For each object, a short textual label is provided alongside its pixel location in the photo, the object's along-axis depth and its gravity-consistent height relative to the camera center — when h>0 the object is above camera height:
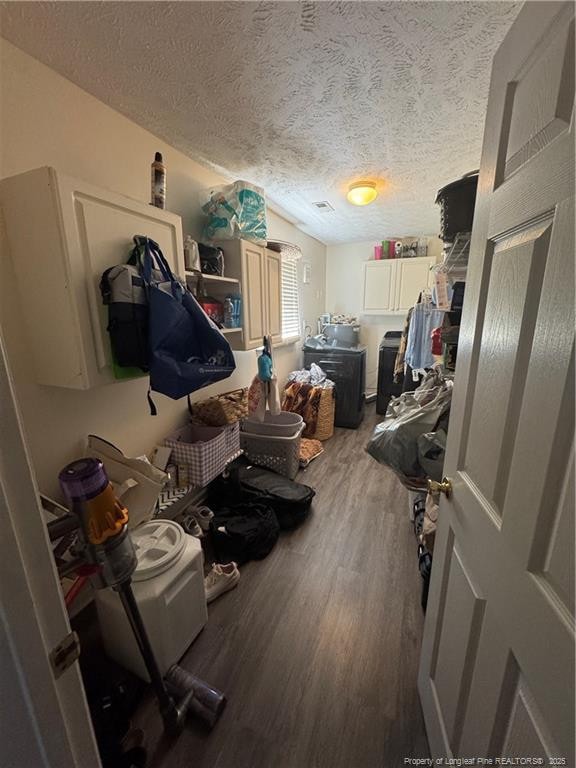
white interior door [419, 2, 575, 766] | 0.47 -0.23
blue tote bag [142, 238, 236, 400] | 1.27 -0.11
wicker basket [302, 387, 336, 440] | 3.45 -1.18
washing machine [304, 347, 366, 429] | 3.77 -0.79
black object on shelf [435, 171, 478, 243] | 1.32 +0.46
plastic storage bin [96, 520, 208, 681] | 1.20 -1.13
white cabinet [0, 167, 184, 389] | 1.08 +0.20
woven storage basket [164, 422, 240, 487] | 1.83 -0.83
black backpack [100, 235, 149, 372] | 1.20 +0.02
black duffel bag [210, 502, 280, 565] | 1.84 -1.32
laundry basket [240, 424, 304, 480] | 2.59 -1.16
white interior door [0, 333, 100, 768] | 0.46 -0.49
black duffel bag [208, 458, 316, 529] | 2.15 -1.27
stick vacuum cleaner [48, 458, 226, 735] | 0.76 -0.55
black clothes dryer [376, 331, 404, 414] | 3.99 -0.80
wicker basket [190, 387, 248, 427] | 2.13 -0.68
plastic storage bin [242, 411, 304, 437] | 2.66 -0.99
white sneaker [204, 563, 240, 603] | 1.60 -1.40
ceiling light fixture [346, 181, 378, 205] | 2.34 +0.91
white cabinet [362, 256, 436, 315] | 4.06 +0.38
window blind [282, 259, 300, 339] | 3.50 +0.15
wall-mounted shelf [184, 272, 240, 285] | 1.81 +0.22
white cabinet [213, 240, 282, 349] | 2.10 +0.20
